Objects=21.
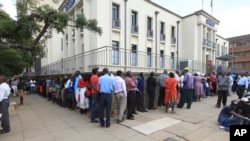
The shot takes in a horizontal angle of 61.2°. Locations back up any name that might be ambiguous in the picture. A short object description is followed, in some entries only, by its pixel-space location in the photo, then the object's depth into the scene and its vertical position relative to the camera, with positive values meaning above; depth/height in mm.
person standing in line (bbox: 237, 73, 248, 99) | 12383 -915
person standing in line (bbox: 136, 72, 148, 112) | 9141 -925
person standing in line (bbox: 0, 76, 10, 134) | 6688 -1044
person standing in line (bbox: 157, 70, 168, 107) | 10273 -693
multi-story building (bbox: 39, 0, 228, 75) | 12695 +3177
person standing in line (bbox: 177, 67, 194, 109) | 9766 -851
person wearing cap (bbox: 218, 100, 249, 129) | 6363 -1505
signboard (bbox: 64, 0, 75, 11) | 19506 +6385
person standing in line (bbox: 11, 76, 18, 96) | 19819 -1297
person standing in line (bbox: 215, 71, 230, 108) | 9891 -682
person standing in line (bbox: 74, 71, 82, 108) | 9521 -620
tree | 7531 +1837
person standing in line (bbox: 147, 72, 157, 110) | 9703 -683
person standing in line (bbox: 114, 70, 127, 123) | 7281 -806
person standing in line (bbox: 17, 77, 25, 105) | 14195 -1127
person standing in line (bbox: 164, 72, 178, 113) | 8945 -867
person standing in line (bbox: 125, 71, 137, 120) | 7957 -919
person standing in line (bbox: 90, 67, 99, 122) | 7527 -864
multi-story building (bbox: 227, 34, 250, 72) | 59688 +6048
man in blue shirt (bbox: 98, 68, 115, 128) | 6828 -720
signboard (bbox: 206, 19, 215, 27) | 27075 +6299
